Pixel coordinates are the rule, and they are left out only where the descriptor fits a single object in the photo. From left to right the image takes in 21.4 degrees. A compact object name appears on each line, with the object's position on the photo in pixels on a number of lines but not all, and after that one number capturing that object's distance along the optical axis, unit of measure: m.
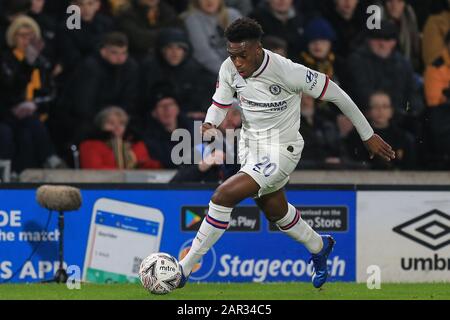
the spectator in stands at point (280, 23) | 14.79
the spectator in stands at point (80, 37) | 14.20
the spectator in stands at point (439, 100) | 14.56
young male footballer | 9.48
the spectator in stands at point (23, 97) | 13.43
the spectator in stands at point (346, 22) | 15.23
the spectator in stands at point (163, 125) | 13.86
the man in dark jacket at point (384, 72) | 14.54
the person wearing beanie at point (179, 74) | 14.23
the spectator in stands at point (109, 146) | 13.56
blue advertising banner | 12.05
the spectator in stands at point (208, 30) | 14.58
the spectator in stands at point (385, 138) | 14.13
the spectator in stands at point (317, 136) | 14.00
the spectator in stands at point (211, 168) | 12.51
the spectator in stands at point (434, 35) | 15.35
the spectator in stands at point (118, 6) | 14.45
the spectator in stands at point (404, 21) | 15.33
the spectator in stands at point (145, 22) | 14.42
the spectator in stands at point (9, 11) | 13.84
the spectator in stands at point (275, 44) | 14.21
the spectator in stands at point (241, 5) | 15.16
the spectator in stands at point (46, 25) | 14.06
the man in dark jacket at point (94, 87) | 13.96
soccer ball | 9.46
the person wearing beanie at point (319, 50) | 14.55
